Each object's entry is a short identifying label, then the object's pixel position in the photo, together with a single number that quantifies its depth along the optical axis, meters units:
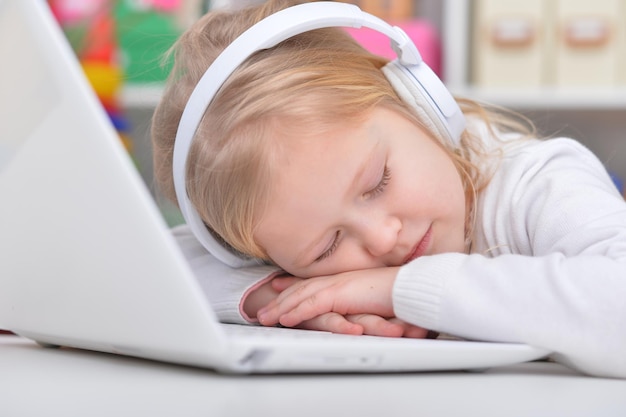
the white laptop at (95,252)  0.47
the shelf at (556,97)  2.09
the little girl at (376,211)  0.70
